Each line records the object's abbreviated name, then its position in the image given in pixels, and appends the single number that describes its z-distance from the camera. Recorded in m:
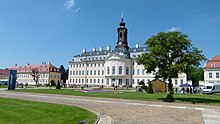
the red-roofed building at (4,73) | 100.22
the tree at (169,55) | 17.51
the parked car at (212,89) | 33.41
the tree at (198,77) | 85.34
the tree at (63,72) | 93.34
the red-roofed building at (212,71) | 50.43
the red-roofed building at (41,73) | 84.50
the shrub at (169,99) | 17.48
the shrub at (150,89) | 28.94
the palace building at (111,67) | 63.22
